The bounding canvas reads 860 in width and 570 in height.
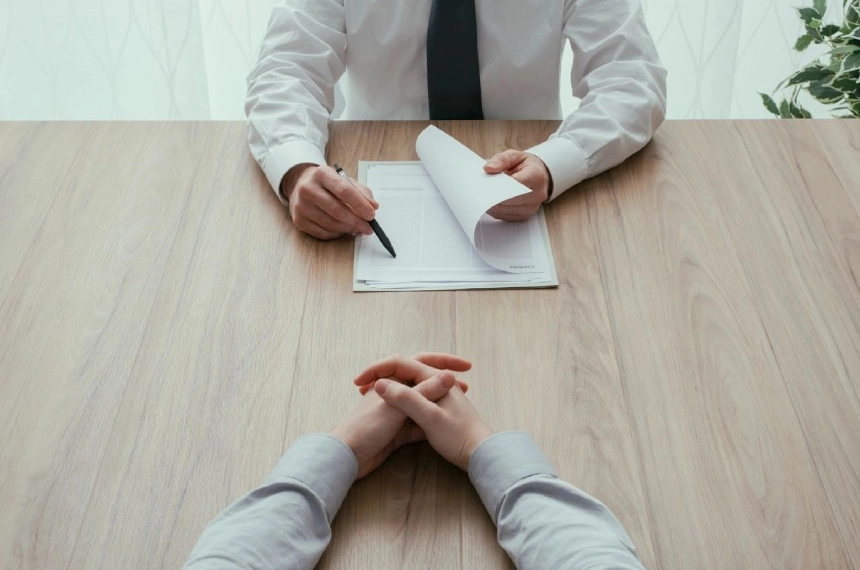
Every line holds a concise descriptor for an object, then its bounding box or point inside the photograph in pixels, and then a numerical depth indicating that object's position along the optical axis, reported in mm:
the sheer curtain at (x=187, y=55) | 2258
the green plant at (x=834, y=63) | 1976
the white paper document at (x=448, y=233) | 1203
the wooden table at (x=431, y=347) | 921
